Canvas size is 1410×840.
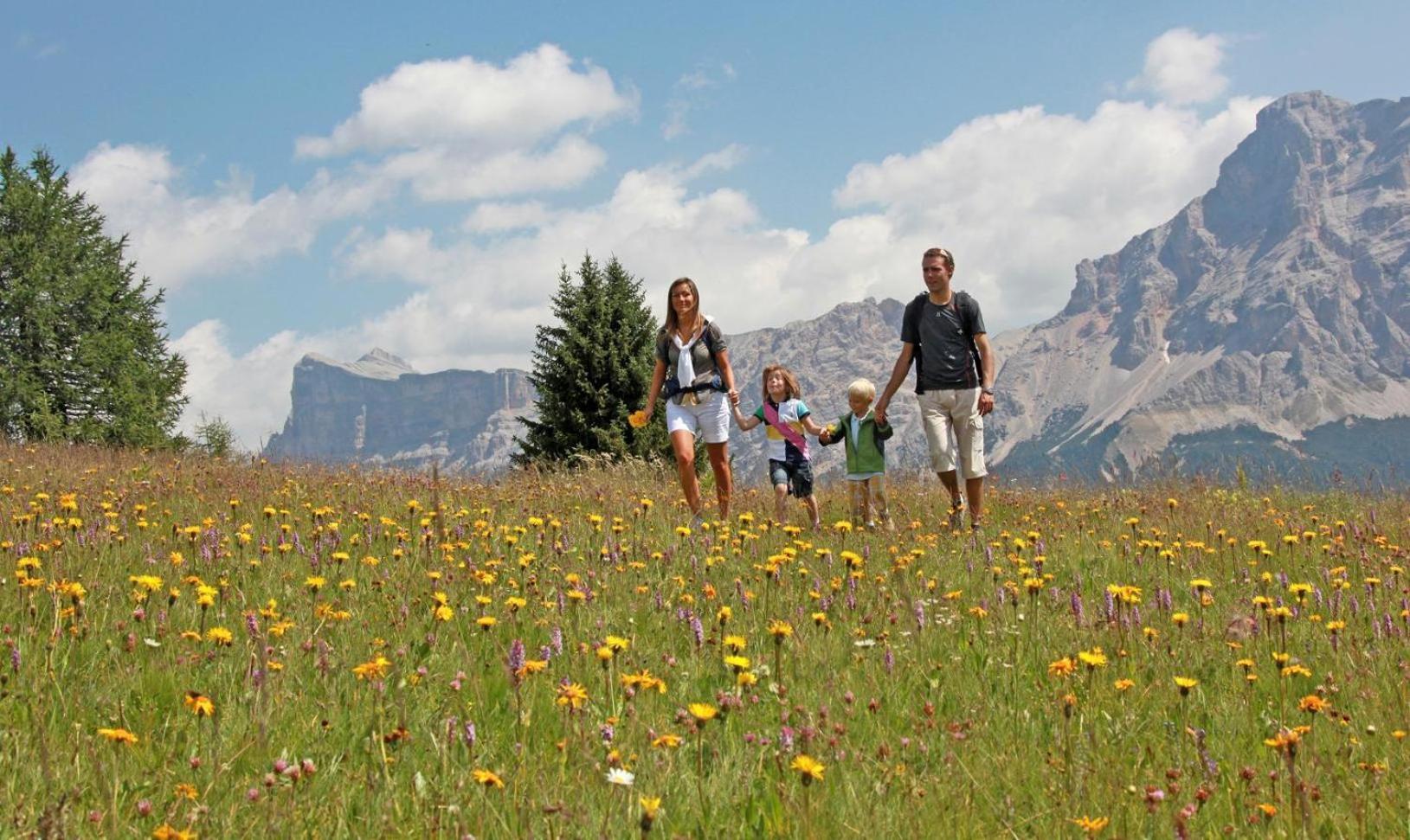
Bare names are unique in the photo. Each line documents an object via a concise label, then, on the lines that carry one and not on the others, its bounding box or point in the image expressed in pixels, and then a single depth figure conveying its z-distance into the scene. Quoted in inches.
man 342.6
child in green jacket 364.5
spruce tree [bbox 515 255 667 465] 1099.9
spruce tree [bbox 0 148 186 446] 1339.8
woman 341.7
